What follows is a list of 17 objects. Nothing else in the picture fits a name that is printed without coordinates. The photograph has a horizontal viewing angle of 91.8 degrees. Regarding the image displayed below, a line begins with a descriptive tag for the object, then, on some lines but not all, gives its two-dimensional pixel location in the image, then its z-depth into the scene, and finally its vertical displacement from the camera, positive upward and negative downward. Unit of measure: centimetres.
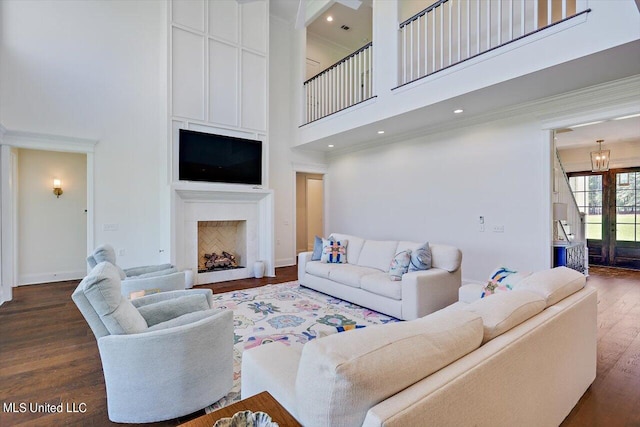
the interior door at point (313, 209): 953 +9
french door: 689 -5
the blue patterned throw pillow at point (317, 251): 509 -65
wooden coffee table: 97 -67
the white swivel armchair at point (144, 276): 301 -73
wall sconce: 552 +45
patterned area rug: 305 -125
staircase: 526 -27
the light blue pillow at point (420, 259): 374 -57
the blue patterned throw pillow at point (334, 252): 486 -63
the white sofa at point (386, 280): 346 -86
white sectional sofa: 88 -55
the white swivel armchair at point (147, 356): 176 -87
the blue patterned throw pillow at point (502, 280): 240 -55
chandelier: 647 +109
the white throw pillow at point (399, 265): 379 -65
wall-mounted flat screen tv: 528 +97
